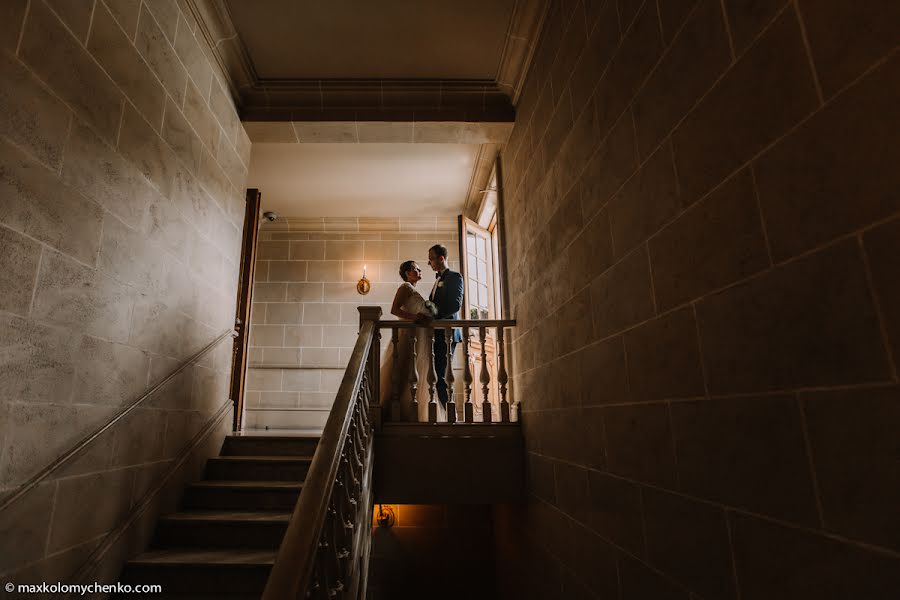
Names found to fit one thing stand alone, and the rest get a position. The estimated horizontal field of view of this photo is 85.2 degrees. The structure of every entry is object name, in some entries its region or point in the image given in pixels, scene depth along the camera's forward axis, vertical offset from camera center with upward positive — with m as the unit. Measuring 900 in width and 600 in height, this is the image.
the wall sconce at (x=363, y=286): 6.43 +1.74
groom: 3.96 +1.00
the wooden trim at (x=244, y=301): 4.17 +1.08
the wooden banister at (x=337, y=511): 1.41 -0.33
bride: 3.68 +0.49
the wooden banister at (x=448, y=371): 3.60 +0.36
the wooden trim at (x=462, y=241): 5.46 +1.94
